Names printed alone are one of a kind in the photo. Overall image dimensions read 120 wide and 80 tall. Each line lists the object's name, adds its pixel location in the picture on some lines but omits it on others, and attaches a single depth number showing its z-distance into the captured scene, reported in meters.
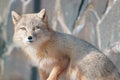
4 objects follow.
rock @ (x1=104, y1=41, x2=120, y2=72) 15.02
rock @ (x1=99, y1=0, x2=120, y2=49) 14.98
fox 12.37
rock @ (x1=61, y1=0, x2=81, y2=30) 15.73
